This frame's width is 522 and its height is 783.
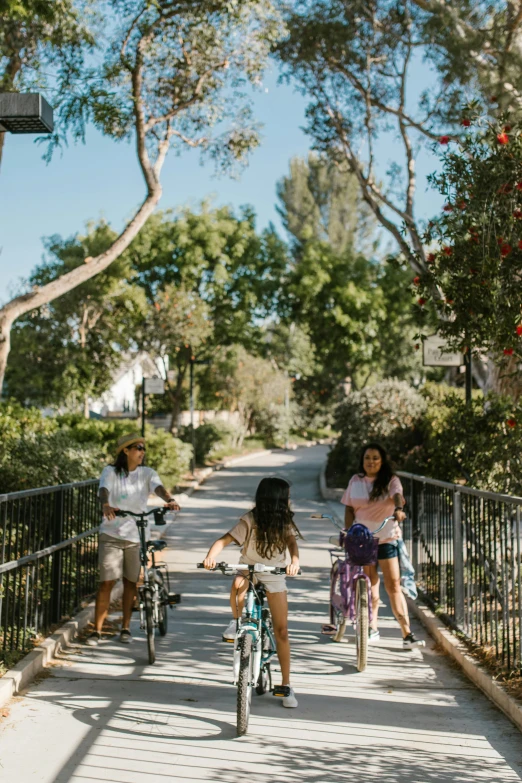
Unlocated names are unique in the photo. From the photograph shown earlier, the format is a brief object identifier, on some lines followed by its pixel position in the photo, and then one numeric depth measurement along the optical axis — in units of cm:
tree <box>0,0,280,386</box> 1323
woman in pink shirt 773
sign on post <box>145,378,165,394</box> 2141
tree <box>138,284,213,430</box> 3075
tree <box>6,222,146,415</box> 3188
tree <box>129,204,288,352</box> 3478
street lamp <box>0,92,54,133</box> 710
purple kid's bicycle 695
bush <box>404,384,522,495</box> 916
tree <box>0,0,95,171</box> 1266
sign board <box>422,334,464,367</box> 1197
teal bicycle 532
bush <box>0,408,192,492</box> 966
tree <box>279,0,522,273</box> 1592
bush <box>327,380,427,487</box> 2083
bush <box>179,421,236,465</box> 3259
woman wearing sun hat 800
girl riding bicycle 598
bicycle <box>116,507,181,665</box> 714
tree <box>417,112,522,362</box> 710
